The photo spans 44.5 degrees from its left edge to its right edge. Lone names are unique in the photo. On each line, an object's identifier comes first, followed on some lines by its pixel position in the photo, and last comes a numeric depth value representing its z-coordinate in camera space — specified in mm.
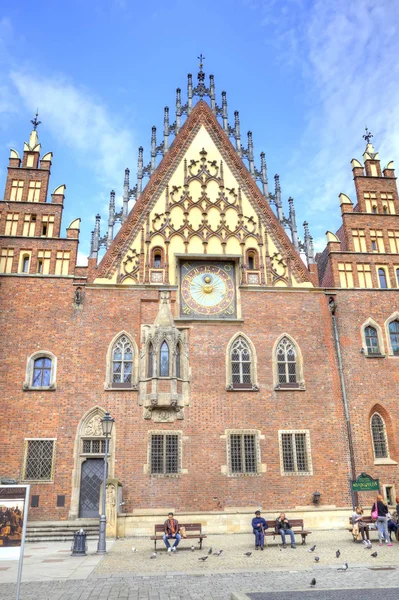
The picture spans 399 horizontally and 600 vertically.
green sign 18234
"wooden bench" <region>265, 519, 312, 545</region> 15038
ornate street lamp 13941
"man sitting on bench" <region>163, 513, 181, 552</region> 14086
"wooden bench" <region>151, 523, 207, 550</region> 14099
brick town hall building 19469
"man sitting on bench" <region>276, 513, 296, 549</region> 14836
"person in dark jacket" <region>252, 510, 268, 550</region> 14492
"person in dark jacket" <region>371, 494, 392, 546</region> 14859
